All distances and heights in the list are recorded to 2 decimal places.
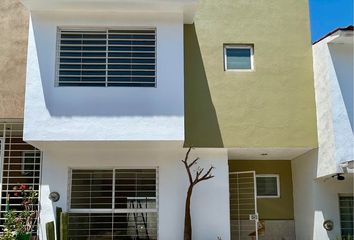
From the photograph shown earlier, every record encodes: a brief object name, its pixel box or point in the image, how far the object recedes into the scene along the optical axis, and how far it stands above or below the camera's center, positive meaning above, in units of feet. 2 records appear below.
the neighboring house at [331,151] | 44.93 +4.71
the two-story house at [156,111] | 43.52 +8.39
